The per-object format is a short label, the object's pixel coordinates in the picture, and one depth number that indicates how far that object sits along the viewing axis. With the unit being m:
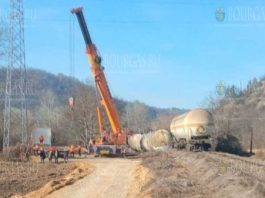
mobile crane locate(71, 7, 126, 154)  47.00
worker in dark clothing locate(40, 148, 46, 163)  42.47
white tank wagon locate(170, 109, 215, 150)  42.28
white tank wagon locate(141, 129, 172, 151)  47.37
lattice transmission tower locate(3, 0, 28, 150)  44.34
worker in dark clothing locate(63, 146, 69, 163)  43.42
